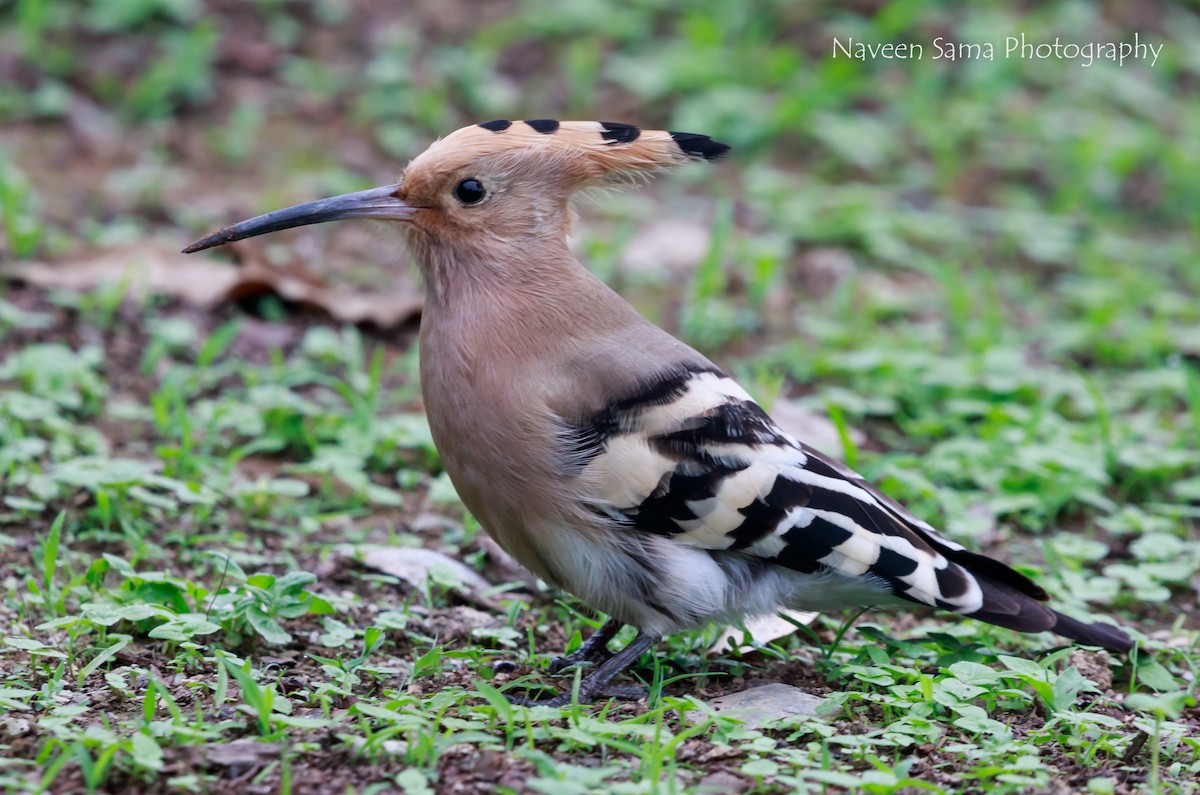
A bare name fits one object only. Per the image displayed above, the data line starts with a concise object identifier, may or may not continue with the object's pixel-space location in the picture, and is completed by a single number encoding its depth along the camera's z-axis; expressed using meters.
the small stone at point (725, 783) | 5.00
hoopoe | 6.13
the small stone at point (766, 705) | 5.67
